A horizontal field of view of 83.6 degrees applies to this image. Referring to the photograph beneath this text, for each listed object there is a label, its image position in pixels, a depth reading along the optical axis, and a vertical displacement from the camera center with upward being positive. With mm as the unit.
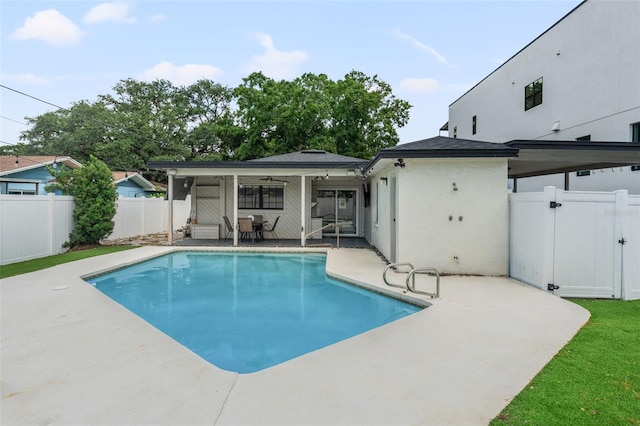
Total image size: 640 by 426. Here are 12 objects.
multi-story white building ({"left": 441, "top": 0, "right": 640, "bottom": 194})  10266 +4394
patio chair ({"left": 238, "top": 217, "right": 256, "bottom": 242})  13055 -581
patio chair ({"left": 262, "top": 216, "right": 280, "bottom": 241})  14597 -776
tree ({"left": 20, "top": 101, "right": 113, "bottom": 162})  28641 +6393
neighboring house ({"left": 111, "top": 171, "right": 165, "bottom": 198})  22953 +1614
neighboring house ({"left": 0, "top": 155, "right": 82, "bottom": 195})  17500 +1714
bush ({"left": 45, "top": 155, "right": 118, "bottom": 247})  11477 +304
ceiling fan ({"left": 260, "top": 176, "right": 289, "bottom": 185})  14344 +1195
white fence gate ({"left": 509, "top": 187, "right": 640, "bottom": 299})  6090 -542
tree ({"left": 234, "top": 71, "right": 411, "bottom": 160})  25266 +6805
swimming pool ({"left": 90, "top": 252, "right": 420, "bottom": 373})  4656 -1753
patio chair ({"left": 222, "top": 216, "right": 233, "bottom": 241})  13758 -578
